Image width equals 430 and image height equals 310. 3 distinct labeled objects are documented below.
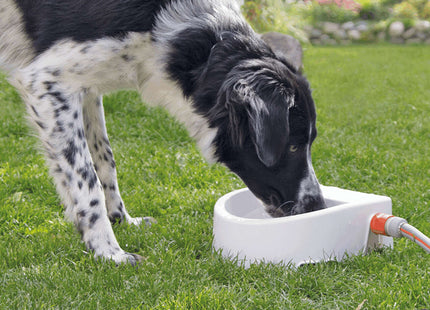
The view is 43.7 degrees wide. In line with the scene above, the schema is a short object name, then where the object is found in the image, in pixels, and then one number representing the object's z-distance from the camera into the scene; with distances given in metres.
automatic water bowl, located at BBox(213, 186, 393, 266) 2.29
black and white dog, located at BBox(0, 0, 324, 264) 2.48
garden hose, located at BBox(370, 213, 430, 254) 2.24
